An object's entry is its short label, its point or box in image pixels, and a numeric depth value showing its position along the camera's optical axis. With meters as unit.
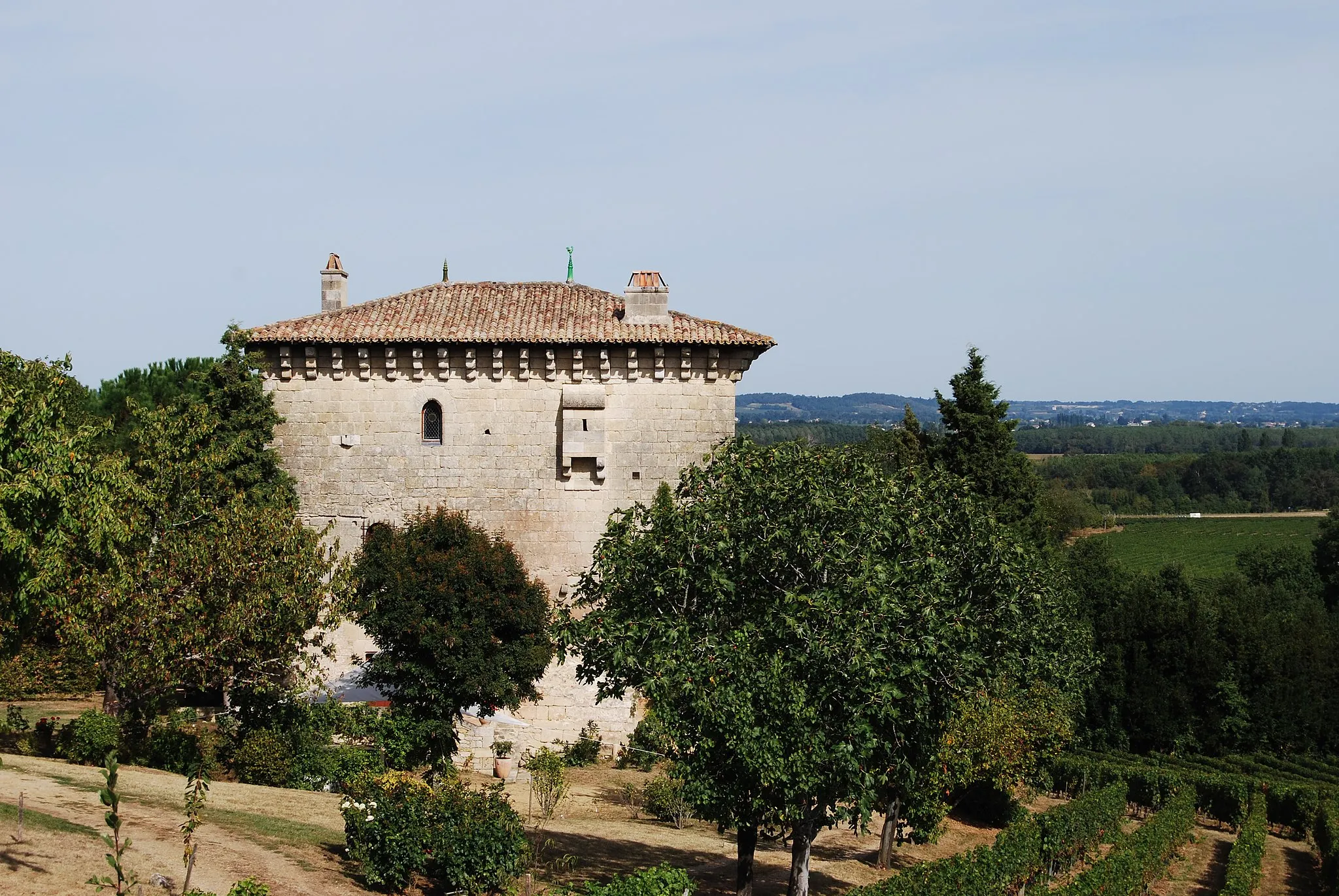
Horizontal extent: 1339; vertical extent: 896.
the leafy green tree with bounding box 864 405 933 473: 45.75
